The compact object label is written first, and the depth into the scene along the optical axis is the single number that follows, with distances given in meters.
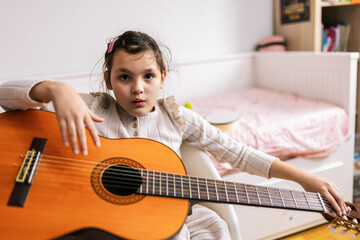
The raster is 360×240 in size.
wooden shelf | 1.98
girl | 0.74
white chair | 0.85
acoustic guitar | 0.57
